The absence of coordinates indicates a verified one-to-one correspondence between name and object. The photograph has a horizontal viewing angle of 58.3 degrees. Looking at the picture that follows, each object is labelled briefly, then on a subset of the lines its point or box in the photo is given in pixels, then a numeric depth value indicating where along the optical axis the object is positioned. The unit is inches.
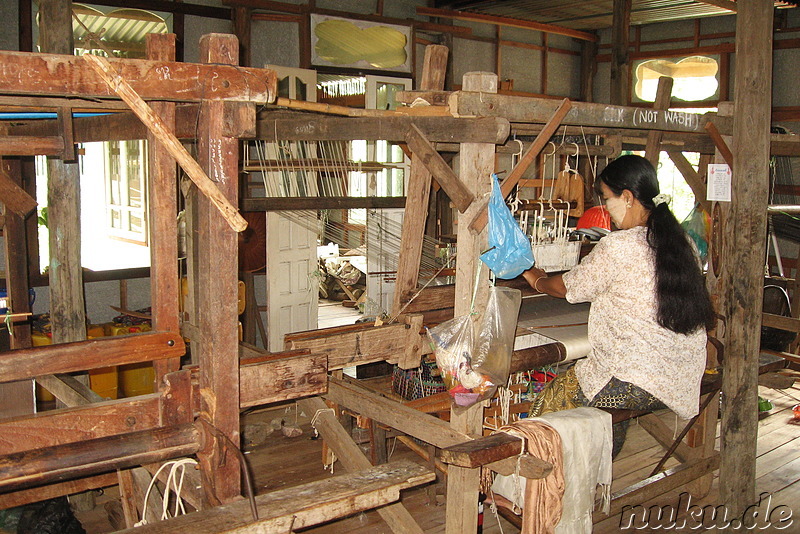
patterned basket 200.8
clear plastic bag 122.4
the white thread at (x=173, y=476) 92.5
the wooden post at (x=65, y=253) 179.2
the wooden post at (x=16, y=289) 168.4
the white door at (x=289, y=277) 296.4
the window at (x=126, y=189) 277.9
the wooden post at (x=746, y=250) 158.7
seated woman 123.4
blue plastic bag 118.0
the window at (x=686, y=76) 369.4
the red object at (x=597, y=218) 163.5
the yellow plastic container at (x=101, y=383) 234.8
